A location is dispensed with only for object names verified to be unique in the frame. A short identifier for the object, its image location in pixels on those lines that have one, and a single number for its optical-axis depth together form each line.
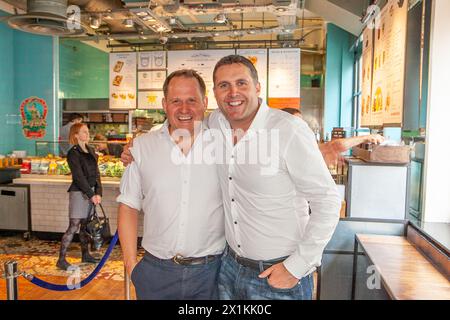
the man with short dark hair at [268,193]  1.62
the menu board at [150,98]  8.39
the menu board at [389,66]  3.70
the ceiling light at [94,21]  6.52
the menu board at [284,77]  7.95
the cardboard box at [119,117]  10.13
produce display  5.77
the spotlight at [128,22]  6.53
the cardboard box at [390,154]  3.15
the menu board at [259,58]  7.95
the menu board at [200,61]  8.03
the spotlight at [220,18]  6.31
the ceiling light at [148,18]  6.13
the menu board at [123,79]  8.40
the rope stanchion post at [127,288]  2.87
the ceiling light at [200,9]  6.03
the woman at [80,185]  4.55
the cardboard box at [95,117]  10.04
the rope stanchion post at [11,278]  2.20
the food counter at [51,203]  5.59
